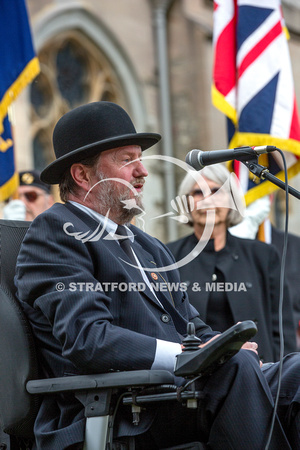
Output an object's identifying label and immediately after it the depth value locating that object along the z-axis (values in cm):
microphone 511
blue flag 1061
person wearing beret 1016
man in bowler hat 473
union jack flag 1047
